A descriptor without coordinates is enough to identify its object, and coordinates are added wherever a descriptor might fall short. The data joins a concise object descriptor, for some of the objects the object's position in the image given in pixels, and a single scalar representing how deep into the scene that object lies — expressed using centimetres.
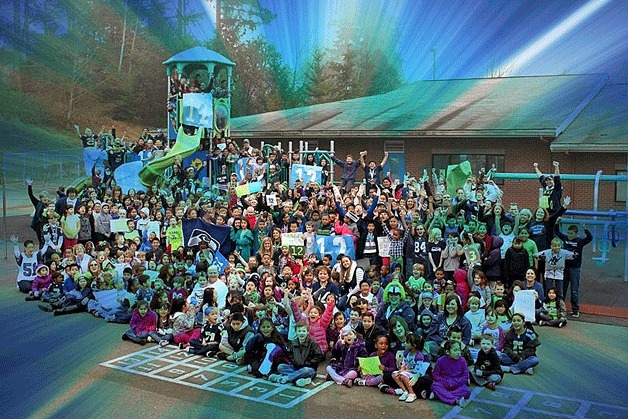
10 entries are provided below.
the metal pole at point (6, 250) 1530
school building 1739
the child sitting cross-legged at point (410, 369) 683
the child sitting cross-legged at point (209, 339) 831
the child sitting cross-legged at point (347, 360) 727
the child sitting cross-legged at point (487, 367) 708
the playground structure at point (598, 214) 1182
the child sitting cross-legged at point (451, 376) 671
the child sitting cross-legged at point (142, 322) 891
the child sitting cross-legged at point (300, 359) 736
